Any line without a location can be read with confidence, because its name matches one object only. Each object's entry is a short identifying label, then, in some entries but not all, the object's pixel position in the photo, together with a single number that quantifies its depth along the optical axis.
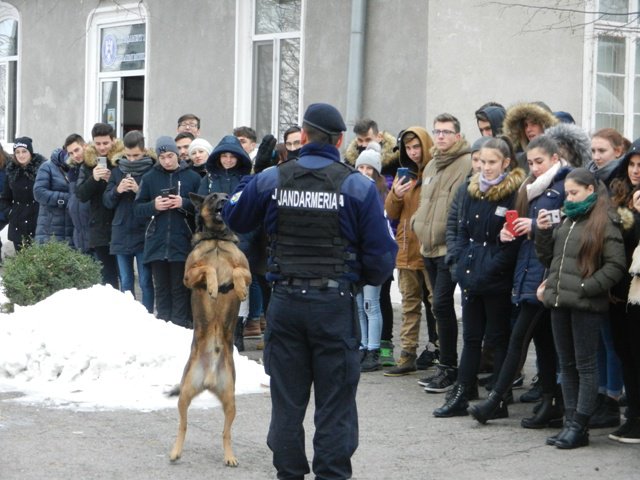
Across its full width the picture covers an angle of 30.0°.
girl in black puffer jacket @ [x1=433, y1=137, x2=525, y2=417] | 8.32
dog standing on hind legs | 7.09
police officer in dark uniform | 5.92
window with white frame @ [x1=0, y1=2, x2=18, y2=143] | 20.73
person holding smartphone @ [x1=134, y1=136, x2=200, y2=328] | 11.13
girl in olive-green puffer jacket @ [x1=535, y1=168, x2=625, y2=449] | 7.47
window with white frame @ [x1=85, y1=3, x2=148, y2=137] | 17.86
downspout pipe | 13.81
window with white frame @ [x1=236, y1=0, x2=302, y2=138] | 15.52
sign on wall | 17.84
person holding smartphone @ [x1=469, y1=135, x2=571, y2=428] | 8.03
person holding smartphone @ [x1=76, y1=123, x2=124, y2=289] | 12.29
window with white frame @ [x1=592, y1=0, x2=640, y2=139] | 14.45
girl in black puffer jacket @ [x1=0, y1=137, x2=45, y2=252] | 14.72
